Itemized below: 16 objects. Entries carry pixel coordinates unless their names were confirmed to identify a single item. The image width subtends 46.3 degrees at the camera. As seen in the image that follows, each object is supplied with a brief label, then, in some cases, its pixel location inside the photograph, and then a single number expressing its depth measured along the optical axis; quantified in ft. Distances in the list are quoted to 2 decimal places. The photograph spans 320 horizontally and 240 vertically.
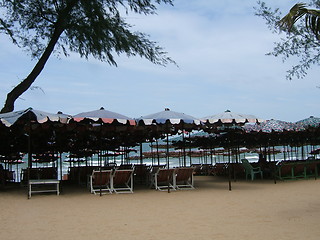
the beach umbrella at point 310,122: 50.04
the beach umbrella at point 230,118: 39.60
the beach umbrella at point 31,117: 33.50
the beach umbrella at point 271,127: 45.01
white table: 33.65
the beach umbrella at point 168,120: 37.15
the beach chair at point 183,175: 38.83
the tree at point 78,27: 43.91
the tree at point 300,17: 18.60
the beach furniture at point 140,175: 48.80
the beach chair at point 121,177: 36.32
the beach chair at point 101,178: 35.22
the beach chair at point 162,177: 38.29
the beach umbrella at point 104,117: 35.12
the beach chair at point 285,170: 46.39
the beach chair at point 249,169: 50.34
